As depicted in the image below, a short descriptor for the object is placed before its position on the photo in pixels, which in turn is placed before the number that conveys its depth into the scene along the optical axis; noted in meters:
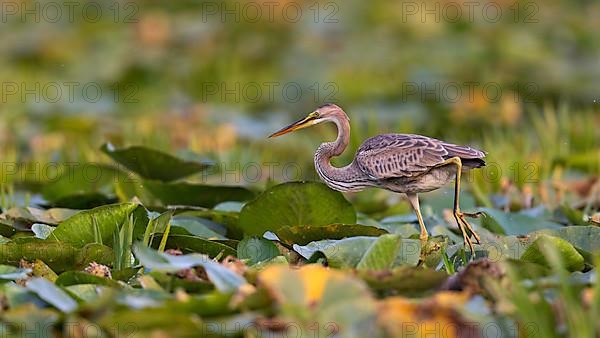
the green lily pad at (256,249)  6.51
